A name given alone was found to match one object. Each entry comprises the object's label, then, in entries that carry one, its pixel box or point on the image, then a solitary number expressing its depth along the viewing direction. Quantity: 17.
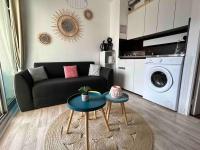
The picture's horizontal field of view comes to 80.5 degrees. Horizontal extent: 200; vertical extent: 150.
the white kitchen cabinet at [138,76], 2.68
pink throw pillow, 2.89
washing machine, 1.98
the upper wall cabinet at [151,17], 2.55
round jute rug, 1.29
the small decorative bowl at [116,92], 1.64
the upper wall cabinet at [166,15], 2.24
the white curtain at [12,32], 2.27
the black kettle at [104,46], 3.55
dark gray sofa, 2.07
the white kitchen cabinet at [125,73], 3.00
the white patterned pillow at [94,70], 3.13
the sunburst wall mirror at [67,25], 3.01
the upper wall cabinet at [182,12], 1.97
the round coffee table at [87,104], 1.24
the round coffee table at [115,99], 1.57
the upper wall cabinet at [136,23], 2.91
